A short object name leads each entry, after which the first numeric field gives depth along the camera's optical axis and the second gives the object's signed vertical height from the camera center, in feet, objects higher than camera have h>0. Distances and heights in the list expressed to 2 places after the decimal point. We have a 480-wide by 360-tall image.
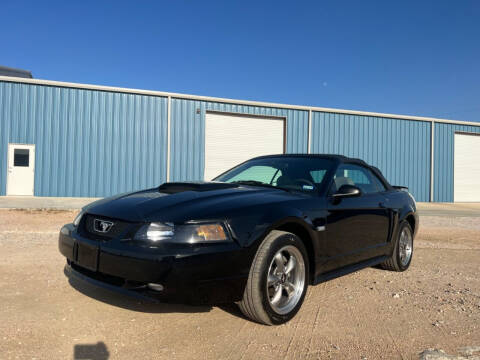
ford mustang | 7.63 -1.45
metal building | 44.88 +5.94
